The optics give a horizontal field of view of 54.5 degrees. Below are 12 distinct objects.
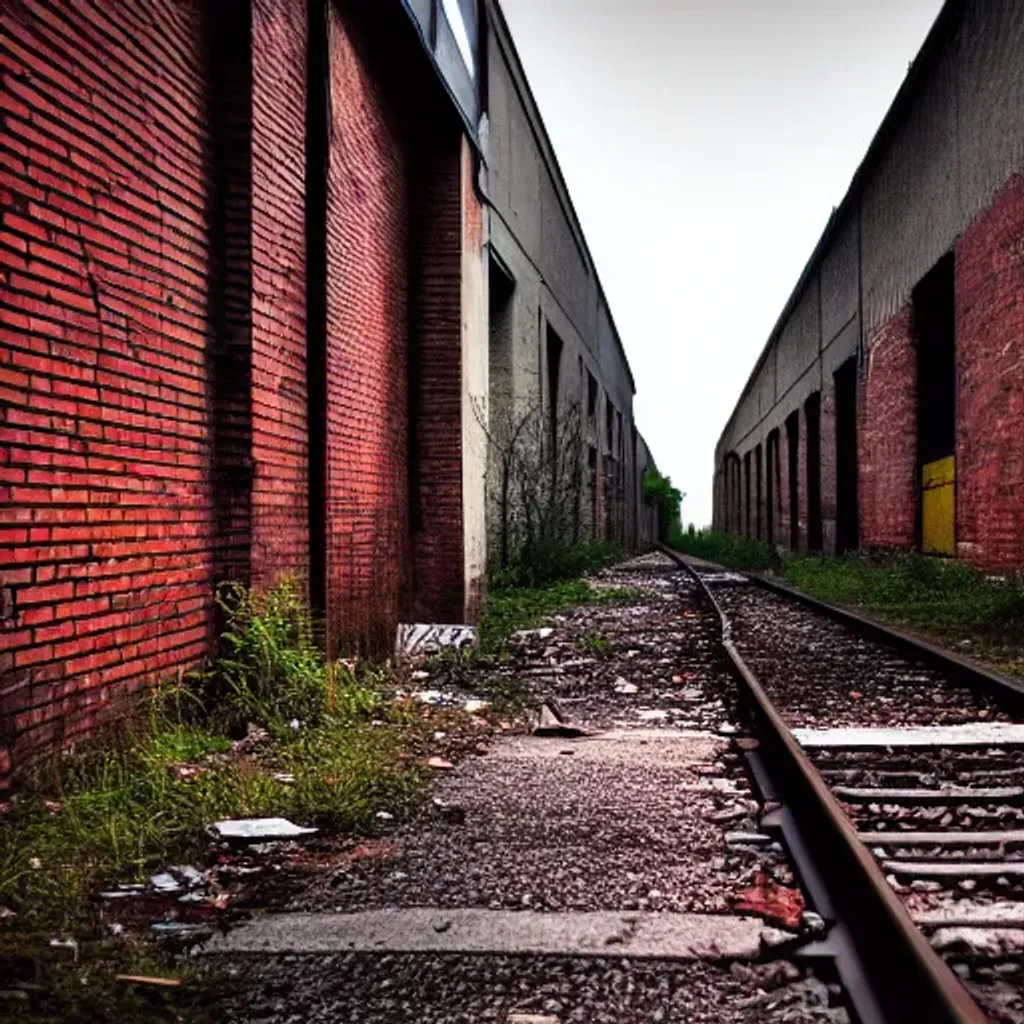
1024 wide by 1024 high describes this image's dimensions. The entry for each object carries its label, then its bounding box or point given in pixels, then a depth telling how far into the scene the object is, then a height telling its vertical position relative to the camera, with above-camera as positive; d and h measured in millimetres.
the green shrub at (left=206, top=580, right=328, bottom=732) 4609 -710
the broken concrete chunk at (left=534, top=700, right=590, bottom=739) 4648 -971
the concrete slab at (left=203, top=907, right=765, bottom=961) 2199 -948
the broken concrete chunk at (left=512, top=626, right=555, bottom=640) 8285 -943
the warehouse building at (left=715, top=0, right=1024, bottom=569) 9758 +2777
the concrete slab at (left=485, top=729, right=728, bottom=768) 4094 -976
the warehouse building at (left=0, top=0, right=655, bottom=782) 3412 +952
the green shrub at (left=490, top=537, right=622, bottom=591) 12672 -584
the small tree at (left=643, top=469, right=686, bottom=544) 51719 +1239
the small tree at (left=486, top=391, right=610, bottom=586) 12352 +269
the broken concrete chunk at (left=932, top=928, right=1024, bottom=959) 2080 -888
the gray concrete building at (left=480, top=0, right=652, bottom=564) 11641 +3163
